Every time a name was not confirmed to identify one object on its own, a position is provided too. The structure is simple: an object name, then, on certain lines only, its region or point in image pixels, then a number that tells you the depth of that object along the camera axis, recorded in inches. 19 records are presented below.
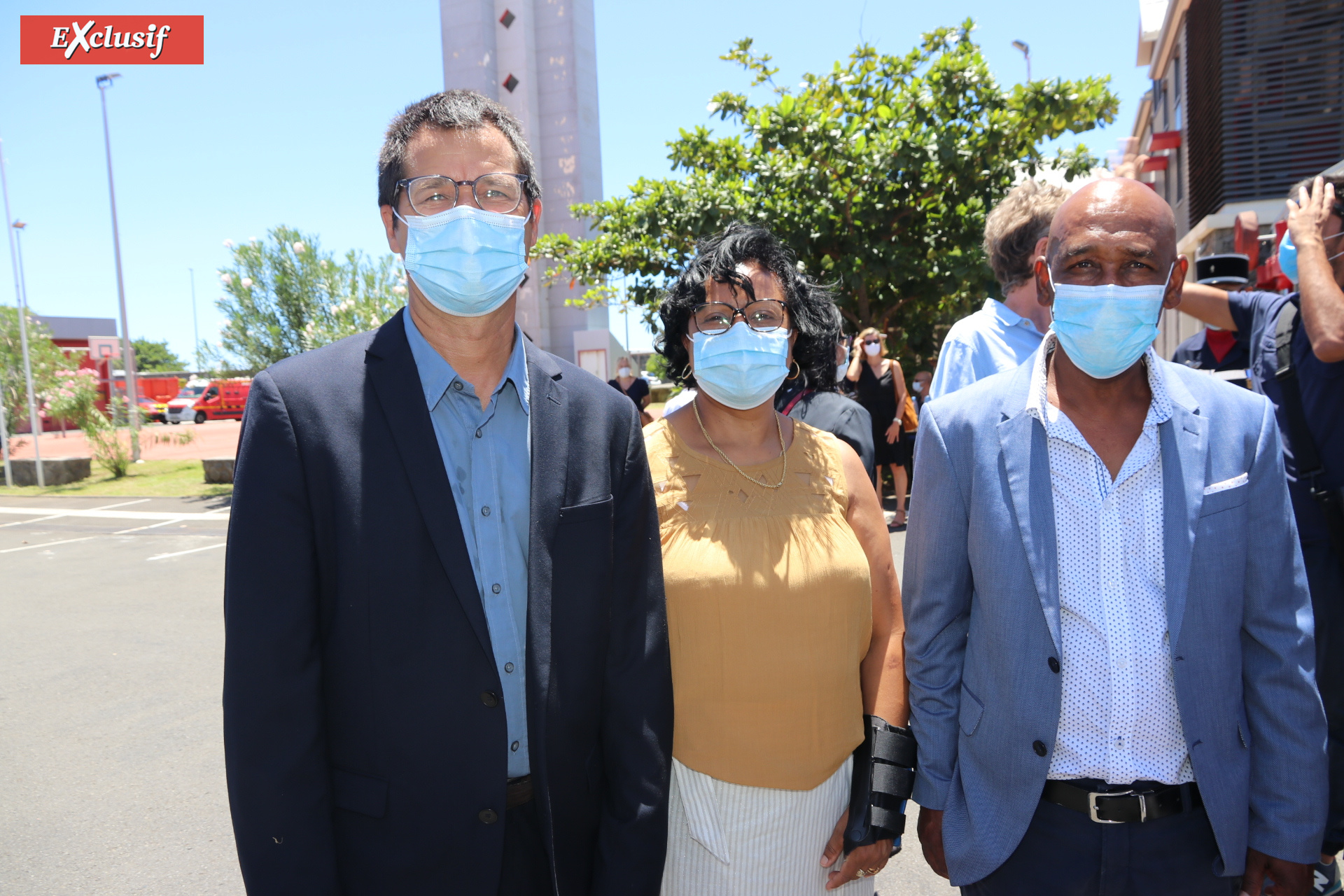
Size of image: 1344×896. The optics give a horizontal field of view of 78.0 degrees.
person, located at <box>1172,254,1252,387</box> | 149.8
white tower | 1205.1
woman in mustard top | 77.5
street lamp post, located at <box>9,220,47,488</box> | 727.1
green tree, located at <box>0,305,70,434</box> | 896.3
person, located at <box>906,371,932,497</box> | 418.9
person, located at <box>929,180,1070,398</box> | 111.8
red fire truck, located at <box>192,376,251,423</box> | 1701.5
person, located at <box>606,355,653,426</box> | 528.1
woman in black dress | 339.6
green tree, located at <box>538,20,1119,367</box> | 371.9
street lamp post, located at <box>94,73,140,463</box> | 836.0
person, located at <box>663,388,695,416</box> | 101.3
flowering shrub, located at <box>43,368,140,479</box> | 765.3
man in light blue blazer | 65.4
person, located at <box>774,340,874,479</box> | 107.0
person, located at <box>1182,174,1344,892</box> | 100.4
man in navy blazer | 57.8
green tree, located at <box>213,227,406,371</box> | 636.1
